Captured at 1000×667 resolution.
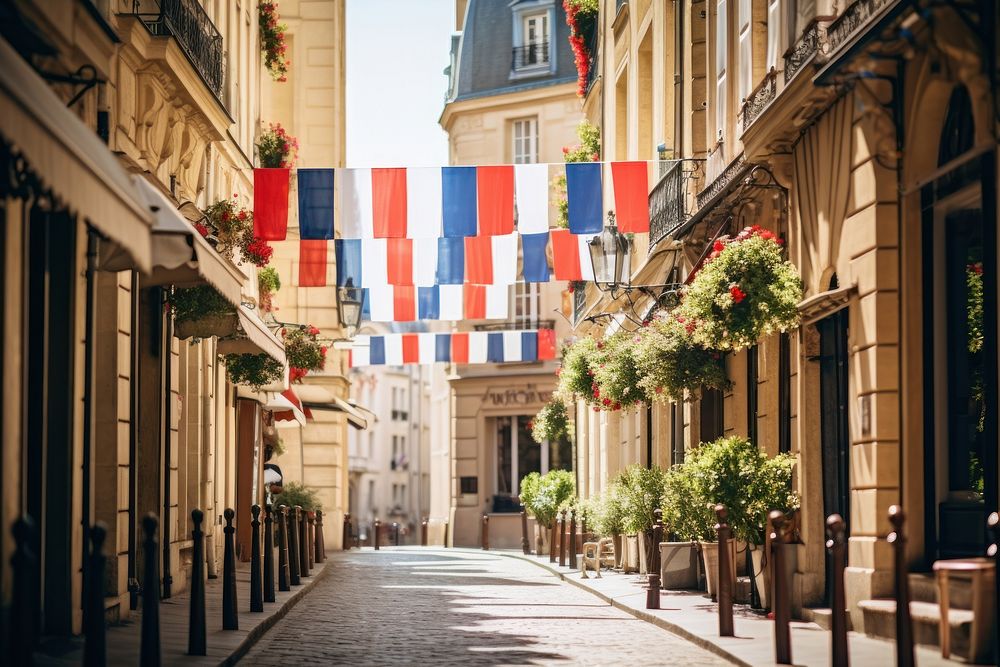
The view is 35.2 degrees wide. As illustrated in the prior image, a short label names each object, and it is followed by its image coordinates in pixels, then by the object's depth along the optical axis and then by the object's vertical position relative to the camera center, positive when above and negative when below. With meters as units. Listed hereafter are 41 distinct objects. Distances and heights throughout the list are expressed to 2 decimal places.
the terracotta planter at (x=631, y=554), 24.47 -1.53
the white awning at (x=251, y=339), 16.09 +1.40
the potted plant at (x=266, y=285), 27.69 +3.04
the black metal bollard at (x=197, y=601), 10.54 -0.96
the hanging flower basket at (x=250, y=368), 22.03 +1.26
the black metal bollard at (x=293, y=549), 19.31 -1.12
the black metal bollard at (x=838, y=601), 8.97 -0.84
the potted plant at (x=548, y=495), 32.97 -0.81
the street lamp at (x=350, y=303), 26.92 +2.65
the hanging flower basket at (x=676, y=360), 17.86 +1.08
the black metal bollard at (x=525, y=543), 36.25 -2.01
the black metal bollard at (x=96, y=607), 7.84 -0.76
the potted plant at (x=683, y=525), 15.59 -0.71
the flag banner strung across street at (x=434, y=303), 31.27 +3.11
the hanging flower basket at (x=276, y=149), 27.53 +5.42
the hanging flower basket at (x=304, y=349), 25.89 +1.79
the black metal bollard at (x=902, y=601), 8.36 -0.78
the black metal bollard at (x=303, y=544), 21.77 -1.22
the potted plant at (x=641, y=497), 20.22 -0.53
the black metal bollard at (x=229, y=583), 12.36 -1.00
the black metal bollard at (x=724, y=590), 12.34 -1.06
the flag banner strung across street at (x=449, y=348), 39.06 +2.71
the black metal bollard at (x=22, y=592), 6.41 -0.54
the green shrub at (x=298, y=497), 29.42 -0.74
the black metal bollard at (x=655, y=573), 15.90 -1.20
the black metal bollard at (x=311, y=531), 24.04 -1.14
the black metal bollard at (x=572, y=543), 25.97 -1.44
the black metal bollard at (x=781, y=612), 10.11 -1.01
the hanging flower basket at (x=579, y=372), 24.22 +1.30
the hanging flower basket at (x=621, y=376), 20.38 +1.04
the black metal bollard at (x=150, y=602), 8.73 -0.82
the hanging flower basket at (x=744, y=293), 14.53 +1.51
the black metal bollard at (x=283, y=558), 17.77 -1.15
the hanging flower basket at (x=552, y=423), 34.56 +0.76
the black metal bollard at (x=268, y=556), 15.37 -0.99
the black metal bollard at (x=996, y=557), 9.09 -0.62
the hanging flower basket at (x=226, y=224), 19.53 +2.92
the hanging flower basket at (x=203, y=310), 16.34 +1.54
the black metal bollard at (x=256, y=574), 14.23 -1.05
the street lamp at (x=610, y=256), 21.06 +2.69
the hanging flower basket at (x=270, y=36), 27.92 +7.49
